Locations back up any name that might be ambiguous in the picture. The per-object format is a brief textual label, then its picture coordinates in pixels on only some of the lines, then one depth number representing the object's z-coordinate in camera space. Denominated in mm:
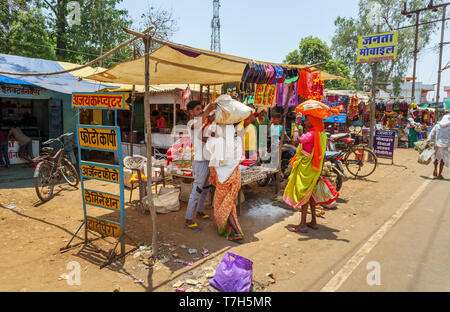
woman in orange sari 4344
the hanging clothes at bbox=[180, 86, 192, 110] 9266
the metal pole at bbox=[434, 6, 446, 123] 17703
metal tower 29062
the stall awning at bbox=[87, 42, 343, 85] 4496
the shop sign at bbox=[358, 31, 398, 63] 10352
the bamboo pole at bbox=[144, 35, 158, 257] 3451
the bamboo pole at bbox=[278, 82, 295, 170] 6108
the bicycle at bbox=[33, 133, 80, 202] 6285
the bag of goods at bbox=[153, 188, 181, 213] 5441
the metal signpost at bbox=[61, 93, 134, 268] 3607
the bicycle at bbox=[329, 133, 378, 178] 8605
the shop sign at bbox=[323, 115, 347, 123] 14836
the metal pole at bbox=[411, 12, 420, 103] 21812
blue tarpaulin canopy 8558
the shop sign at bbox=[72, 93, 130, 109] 3508
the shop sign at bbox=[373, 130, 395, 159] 10703
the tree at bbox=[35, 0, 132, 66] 19844
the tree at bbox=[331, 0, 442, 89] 27797
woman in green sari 4617
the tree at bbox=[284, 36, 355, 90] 25234
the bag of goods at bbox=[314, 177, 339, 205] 4832
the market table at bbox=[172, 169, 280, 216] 5570
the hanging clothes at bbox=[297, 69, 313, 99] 6121
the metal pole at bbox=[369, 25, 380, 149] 11086
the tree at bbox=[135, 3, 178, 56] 23031
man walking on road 8438
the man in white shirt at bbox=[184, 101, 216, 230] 4477
